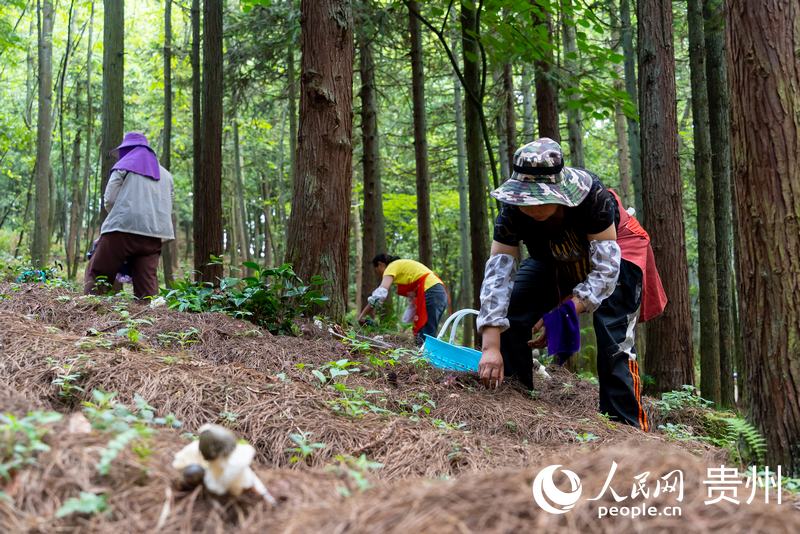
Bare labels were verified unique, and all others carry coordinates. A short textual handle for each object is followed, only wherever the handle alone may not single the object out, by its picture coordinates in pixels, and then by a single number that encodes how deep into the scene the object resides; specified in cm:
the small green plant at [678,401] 468
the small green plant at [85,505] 148
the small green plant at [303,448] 234
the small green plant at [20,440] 161
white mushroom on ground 157
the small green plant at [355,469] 175
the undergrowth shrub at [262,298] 507
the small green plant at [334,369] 339
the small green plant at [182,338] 393
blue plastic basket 464
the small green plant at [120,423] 165
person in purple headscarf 621
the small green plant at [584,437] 306
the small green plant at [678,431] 371
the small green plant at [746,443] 285
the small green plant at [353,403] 292
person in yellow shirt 896
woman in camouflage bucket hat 361
